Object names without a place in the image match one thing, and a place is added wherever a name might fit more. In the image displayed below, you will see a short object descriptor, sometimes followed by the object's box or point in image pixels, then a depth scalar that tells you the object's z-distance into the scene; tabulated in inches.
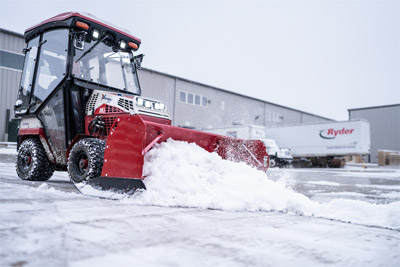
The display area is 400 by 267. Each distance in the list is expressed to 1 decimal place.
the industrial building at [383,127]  1605.6
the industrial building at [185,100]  767.1
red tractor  189.5
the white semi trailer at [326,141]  913.5
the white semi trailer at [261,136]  851.4
